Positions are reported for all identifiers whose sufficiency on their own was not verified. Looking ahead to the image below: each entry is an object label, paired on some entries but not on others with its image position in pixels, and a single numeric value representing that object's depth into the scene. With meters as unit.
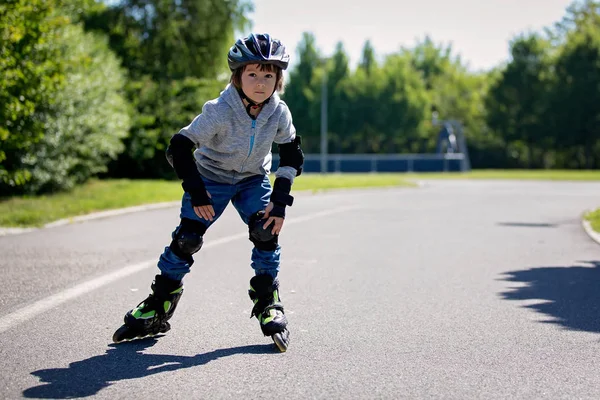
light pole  44.22
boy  4.76
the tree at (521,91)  66.12
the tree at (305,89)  67.31
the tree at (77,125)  17.34
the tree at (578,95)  62.25
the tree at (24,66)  12.82
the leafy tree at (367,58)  71.25
